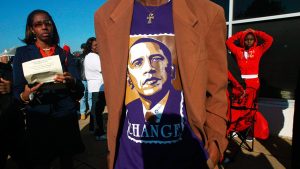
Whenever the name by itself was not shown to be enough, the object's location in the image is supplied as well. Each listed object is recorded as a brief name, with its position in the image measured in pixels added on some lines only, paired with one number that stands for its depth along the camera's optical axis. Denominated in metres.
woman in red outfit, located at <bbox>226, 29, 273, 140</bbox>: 4.56
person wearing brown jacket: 1.26
